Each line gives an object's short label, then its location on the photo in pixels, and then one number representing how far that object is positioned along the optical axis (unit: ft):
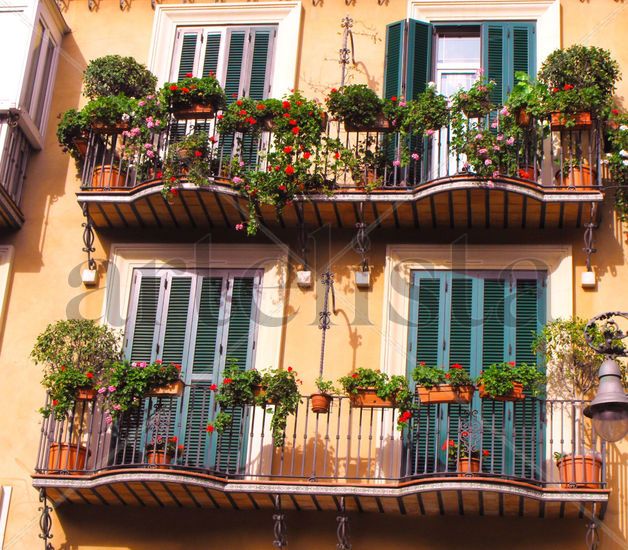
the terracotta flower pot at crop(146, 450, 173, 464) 44.24
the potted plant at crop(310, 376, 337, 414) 44.34
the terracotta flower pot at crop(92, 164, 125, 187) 50.21
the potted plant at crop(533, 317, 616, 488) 43.52
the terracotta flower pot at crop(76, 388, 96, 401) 45.11
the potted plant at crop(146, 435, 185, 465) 44.21
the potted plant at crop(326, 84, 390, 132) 49.24
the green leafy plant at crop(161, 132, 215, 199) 48.03
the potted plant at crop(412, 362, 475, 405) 43.09
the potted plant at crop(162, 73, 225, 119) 50.14
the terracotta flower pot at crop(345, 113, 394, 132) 49.55
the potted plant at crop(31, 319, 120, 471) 44.91
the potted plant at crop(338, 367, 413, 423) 43.62
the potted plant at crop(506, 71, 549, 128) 48.60
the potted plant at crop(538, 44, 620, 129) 48.21
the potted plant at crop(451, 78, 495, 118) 48.62
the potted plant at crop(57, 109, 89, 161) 50.85
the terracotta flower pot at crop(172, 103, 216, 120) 50.37
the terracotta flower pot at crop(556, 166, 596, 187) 48.03
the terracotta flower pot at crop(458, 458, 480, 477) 42.96
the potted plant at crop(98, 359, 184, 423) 44.34
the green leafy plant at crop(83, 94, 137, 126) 50.29
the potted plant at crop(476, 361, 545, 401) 42.88
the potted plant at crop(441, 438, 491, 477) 42.96
